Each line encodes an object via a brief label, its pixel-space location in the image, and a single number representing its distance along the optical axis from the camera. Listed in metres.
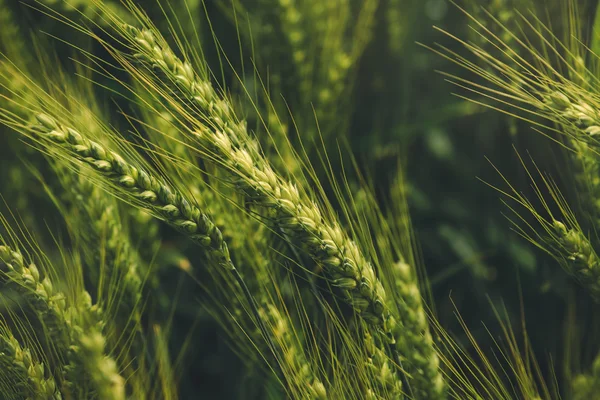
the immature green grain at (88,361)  0.43
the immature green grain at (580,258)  0.47
